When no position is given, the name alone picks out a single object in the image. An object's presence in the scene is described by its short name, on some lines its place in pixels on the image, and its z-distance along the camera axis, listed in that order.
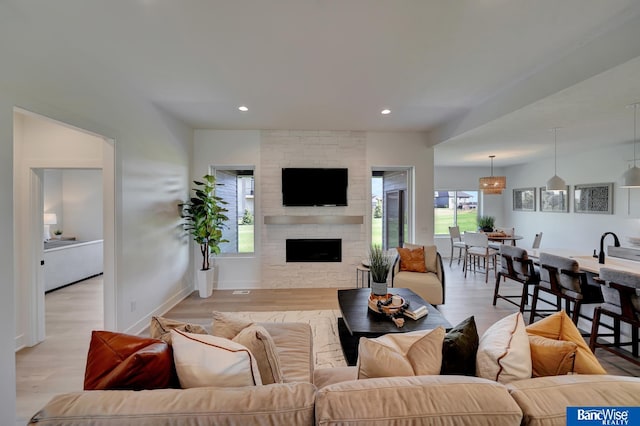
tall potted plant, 4.48
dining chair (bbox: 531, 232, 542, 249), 6.03
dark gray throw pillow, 1.29
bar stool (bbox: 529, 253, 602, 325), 2.90
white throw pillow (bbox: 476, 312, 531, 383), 1.19
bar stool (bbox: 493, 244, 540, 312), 3.57
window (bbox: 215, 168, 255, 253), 5.22
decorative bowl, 2.63
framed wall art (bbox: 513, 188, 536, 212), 7.39
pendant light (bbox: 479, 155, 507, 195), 5.99
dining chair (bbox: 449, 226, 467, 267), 7.04
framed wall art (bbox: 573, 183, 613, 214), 5.43
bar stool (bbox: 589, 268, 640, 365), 2.29
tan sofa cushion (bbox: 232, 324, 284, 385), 1.37
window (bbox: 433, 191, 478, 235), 8.29
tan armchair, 3.85
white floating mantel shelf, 4.99
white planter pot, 4.50
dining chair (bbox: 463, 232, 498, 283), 5.84
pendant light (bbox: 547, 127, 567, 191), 4.69
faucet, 3.19
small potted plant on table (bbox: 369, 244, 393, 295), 2.91
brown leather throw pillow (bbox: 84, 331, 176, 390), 1.10
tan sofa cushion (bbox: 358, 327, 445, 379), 1.20
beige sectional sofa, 0.93
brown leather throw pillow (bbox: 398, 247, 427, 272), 4.17
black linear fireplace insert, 5.12
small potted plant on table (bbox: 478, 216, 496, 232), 6.78
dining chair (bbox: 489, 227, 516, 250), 6.64
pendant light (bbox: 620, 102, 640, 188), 3.49
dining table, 6.19
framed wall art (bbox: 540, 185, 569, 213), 6.43
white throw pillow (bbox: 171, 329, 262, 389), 1.16
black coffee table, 2.36
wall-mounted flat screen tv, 4.99
